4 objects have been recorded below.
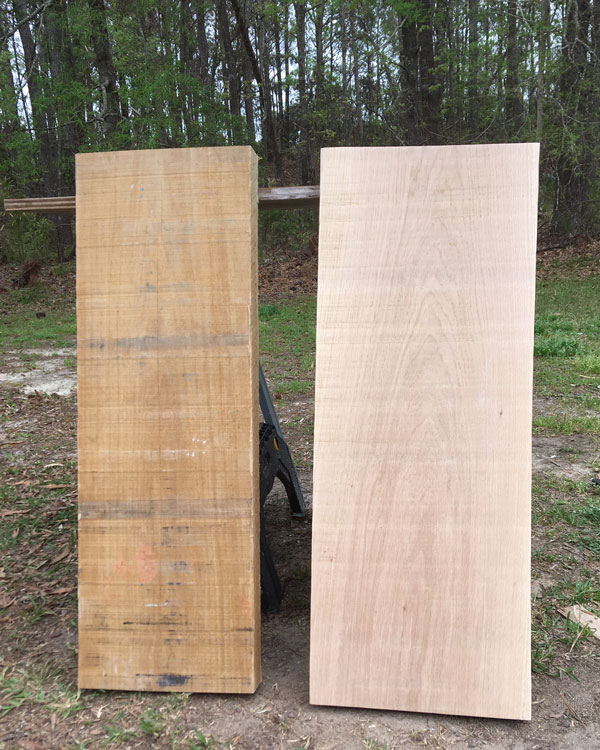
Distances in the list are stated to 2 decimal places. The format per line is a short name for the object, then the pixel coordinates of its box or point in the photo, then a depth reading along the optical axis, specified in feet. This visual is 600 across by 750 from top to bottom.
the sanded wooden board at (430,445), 7.07
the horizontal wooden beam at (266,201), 8.00
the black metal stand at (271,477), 9.14
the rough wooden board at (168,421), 7.34
